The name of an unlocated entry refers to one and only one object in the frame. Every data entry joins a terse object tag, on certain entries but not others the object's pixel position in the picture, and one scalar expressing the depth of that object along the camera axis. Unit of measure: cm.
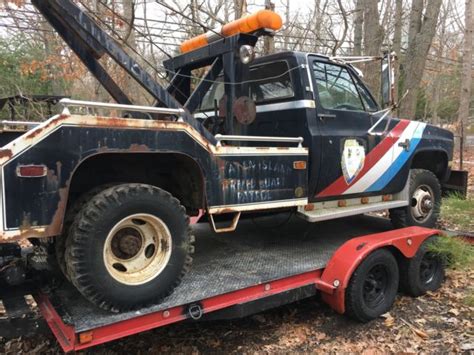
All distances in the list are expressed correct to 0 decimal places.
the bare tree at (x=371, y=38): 964
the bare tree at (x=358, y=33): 1167
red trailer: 298
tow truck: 283
